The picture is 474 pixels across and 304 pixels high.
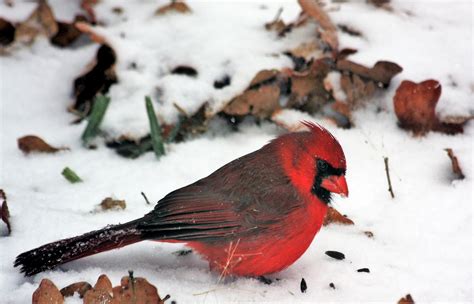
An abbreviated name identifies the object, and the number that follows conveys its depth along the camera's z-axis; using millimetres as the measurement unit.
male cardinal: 6160
